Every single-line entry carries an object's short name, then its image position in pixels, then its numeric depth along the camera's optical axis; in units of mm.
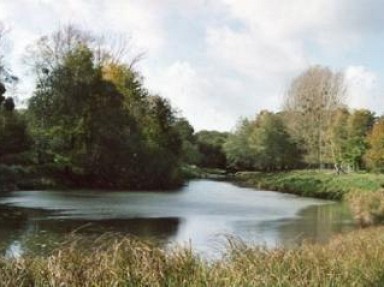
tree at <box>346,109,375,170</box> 61875
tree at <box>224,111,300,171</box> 77812
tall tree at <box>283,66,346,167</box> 70750
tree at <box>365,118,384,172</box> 53094
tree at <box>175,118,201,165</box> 80594
